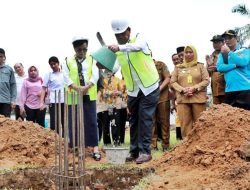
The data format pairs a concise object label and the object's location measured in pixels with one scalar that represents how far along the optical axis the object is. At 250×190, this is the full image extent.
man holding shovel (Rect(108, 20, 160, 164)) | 6.56
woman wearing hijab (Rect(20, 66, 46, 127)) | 10.32
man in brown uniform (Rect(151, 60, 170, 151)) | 8.68
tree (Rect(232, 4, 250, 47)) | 21.97
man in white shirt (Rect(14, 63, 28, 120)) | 10.82
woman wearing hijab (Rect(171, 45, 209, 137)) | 8.04
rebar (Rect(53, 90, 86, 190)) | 4.50
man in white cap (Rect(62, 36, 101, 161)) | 7.28
